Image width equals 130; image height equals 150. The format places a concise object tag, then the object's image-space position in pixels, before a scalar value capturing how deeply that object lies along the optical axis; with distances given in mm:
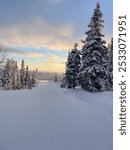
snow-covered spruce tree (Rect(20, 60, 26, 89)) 41097
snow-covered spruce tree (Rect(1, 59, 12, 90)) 32192
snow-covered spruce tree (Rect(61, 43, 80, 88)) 18992
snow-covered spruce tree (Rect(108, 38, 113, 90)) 16485
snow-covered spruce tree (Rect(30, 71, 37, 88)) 47359
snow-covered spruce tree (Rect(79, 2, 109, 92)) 12551
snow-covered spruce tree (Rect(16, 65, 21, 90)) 36995
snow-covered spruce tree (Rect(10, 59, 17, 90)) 35626
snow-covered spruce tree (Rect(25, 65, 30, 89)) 42249
